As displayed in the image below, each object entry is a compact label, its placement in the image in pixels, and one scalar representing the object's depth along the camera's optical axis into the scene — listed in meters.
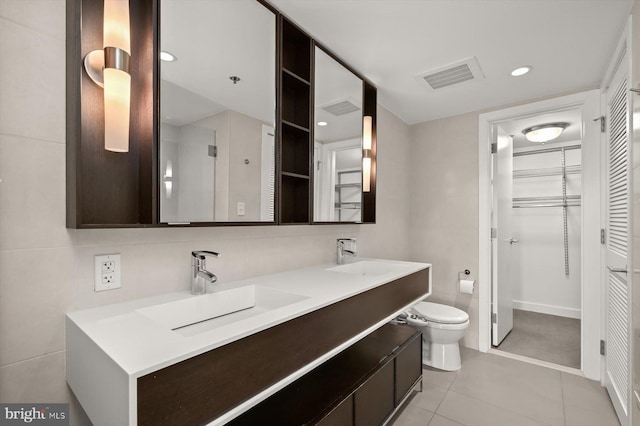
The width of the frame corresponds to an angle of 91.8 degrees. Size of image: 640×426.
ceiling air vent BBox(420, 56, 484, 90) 2.12
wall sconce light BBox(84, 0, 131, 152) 1.02
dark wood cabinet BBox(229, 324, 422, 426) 1.33
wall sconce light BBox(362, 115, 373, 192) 2.33
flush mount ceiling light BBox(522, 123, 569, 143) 3.18
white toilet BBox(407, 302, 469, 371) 2.42
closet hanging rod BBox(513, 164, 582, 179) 3.77
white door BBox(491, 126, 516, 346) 2.95
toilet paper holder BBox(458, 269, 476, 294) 2.82
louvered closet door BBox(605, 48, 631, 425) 1.70
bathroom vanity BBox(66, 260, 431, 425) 0.74
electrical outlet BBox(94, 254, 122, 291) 1.10
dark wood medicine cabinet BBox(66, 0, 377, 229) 1.02
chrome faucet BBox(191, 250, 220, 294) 1.28
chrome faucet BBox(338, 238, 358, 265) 2.19
